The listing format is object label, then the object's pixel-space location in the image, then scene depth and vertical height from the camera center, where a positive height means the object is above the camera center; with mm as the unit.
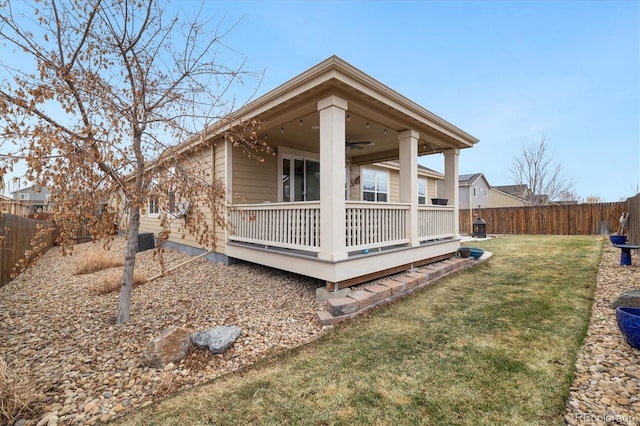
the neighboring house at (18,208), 8530 +309
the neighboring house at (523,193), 24797 +2030
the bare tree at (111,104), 2783 +1299
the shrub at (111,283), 5062 -1206
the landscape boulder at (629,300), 3506 -1079
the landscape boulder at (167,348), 2779 -1310
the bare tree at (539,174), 23609 +3368
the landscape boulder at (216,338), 3059 -1330
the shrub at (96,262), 6825 -1113
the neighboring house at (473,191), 26375 +2280
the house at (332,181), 4281 +796
